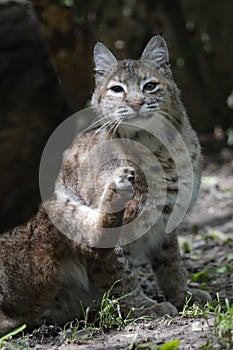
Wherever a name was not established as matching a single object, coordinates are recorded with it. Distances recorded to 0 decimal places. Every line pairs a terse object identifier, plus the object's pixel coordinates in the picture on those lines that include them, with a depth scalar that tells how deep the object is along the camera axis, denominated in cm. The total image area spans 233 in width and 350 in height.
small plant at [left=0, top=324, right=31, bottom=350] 764
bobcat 884
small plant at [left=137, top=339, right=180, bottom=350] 692
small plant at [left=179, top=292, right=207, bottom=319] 841
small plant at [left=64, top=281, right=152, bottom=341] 842
